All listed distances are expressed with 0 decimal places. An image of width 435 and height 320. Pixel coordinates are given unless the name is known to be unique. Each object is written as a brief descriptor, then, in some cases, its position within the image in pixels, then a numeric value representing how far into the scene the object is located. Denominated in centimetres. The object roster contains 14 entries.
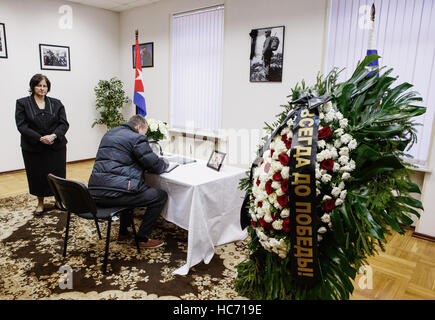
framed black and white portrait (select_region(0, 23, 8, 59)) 505
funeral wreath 110
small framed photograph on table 297
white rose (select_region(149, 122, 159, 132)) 311
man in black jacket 259
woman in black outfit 347
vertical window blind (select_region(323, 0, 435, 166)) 322
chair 229
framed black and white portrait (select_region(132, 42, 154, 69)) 613
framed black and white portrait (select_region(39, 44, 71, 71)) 559
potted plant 630
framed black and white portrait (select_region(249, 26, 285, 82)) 426
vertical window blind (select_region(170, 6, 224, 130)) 509
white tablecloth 255
